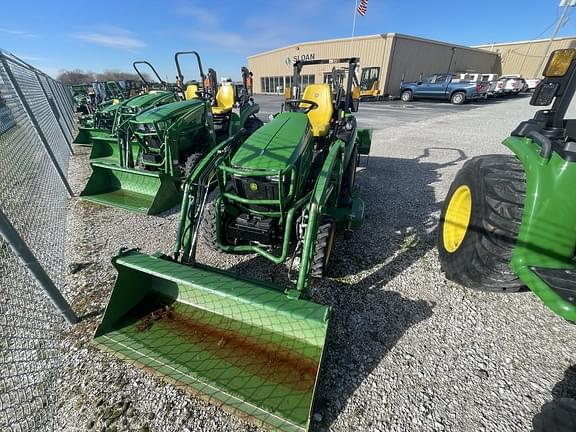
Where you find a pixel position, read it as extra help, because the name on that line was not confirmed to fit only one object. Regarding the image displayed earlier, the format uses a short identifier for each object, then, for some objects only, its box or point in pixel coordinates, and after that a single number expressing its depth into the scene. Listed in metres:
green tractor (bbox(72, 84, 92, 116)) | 12.63
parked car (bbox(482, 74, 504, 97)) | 19.91
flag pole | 23.19
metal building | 22.47
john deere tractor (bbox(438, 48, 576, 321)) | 1.77
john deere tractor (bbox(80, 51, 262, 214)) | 4.07
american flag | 15.47
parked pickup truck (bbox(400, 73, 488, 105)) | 17.50
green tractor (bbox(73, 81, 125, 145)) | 7.74
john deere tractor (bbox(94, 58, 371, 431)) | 1.66
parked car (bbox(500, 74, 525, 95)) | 21.64
